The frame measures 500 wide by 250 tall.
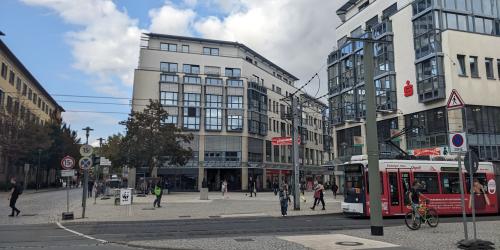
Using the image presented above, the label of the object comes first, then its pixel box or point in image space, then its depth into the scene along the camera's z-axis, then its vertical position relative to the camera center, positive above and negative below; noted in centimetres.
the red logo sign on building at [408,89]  4219 +911
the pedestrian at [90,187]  4695 +5
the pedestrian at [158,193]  3003 -32
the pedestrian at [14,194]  2250 -30
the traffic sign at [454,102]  1210 +228
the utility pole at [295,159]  2639 +166
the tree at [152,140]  5150 +545
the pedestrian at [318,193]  2677 -28
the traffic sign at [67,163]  2258 +123
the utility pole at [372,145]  1362 +131
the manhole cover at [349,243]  1194 -144
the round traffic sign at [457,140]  1183 +124
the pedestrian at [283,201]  2300 -64
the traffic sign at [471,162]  1178 +68
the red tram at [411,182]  2183 +11
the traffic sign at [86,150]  2221 +183
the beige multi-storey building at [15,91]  5878 +1457
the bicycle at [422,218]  1592 -104
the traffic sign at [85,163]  2169 +118
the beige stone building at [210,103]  7000 +1321
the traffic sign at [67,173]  2243 +73
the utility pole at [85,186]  2203 +9
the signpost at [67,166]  2252 +108
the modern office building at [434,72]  3856 +1040
